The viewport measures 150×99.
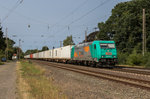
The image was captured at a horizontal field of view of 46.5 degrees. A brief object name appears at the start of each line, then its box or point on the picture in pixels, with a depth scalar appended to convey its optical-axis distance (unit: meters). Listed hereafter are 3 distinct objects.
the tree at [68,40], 101.11
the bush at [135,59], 24.86
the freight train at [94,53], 20.28
